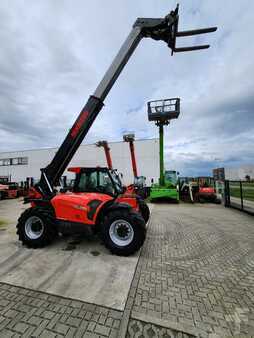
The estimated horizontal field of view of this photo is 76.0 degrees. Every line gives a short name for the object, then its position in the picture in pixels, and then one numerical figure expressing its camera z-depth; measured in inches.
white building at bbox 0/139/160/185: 939.3
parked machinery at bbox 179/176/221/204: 446.0
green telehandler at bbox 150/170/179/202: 420.5
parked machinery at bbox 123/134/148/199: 400.6
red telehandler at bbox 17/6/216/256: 141.9
